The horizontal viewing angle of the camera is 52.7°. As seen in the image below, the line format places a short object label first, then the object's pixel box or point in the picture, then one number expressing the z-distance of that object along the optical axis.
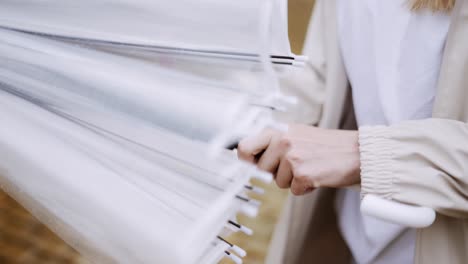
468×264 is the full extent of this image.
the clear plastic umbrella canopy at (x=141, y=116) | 0.36
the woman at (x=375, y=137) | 0.50
